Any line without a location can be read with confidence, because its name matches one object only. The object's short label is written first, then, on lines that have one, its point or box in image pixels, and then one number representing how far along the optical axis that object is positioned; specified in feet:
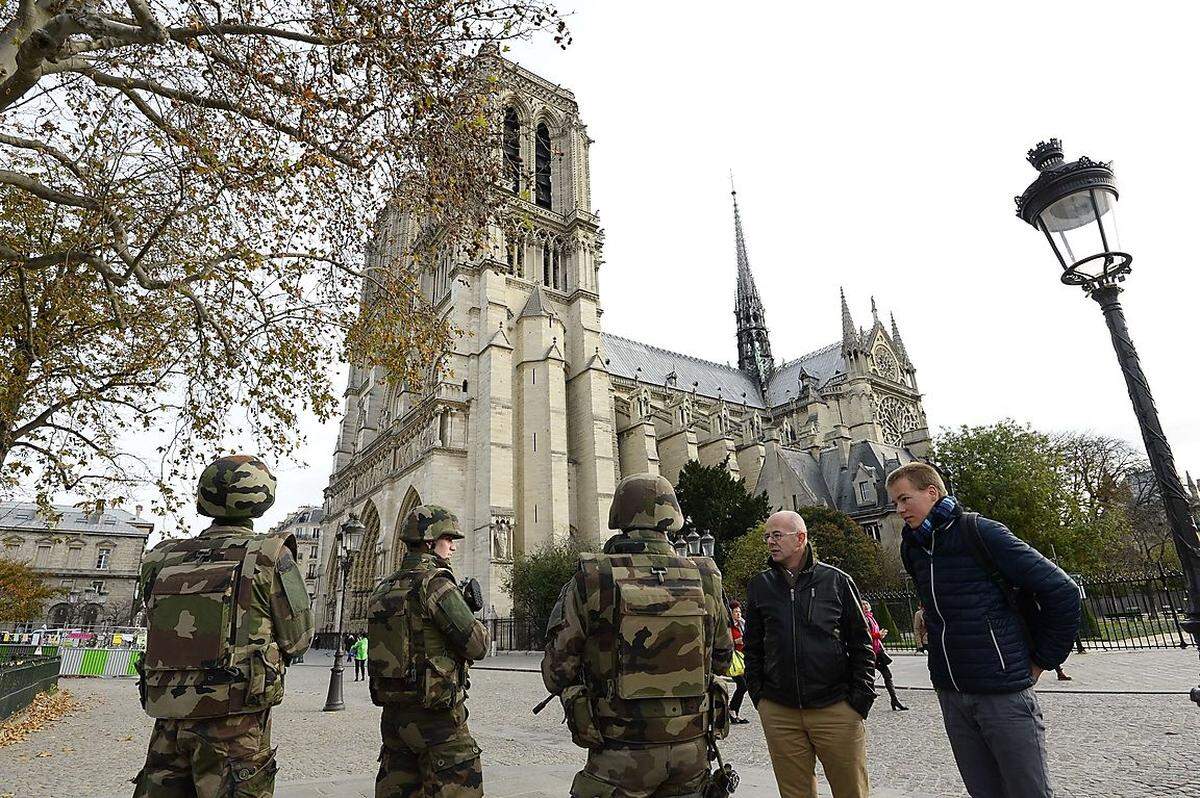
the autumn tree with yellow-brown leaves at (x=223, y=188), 20.99
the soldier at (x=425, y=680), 11.09
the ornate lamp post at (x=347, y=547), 37.58
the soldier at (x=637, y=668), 8.36
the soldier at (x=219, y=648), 9.27
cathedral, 96.32
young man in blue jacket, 8.53
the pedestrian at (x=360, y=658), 61.62
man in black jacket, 10.44
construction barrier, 66.49
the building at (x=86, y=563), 161.68
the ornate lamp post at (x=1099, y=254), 10.65
